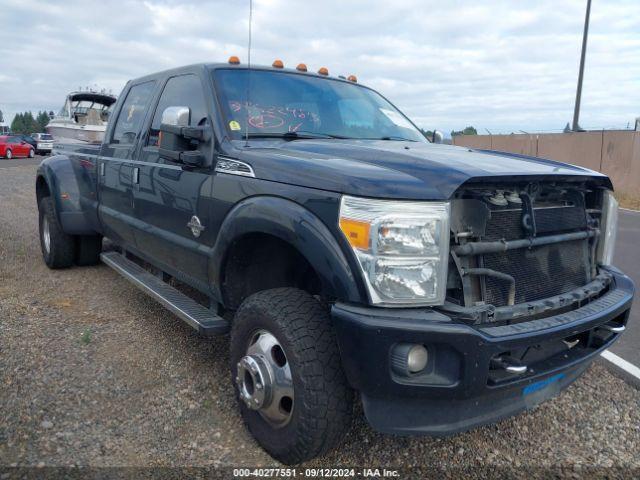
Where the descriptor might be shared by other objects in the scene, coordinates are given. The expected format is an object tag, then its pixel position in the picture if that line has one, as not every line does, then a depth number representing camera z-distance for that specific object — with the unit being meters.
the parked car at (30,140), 34.36
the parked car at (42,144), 35.03
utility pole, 20.39
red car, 31.72
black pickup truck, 2.21
